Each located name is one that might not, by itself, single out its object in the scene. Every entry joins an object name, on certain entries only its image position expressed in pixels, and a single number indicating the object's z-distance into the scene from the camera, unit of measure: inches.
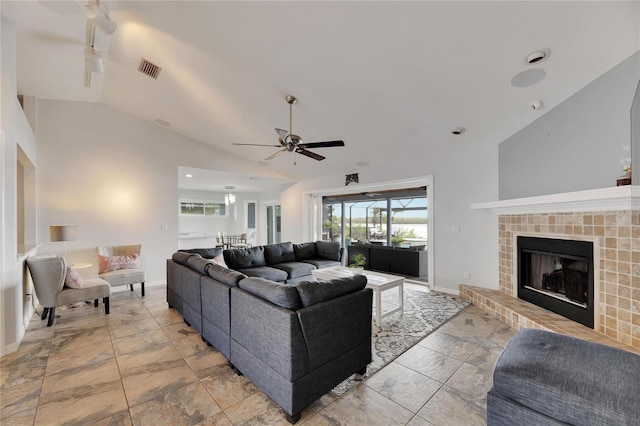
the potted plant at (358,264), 150.7
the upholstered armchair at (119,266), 170.5
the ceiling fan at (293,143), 133.9
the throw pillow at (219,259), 158.4
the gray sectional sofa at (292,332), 69.9
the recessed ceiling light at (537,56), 95.0
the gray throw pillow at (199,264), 115.9
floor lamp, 153.0
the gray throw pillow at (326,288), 75.6
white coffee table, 127.3
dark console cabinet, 230.5
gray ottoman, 48.9
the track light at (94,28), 87.7
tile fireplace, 95.7
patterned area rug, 100.9
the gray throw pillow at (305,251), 221.1
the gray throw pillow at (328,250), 223.8
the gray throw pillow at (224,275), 95.4
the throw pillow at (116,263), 176.1
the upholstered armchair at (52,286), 127.1
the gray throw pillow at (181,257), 135.4
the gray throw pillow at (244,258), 179.2
